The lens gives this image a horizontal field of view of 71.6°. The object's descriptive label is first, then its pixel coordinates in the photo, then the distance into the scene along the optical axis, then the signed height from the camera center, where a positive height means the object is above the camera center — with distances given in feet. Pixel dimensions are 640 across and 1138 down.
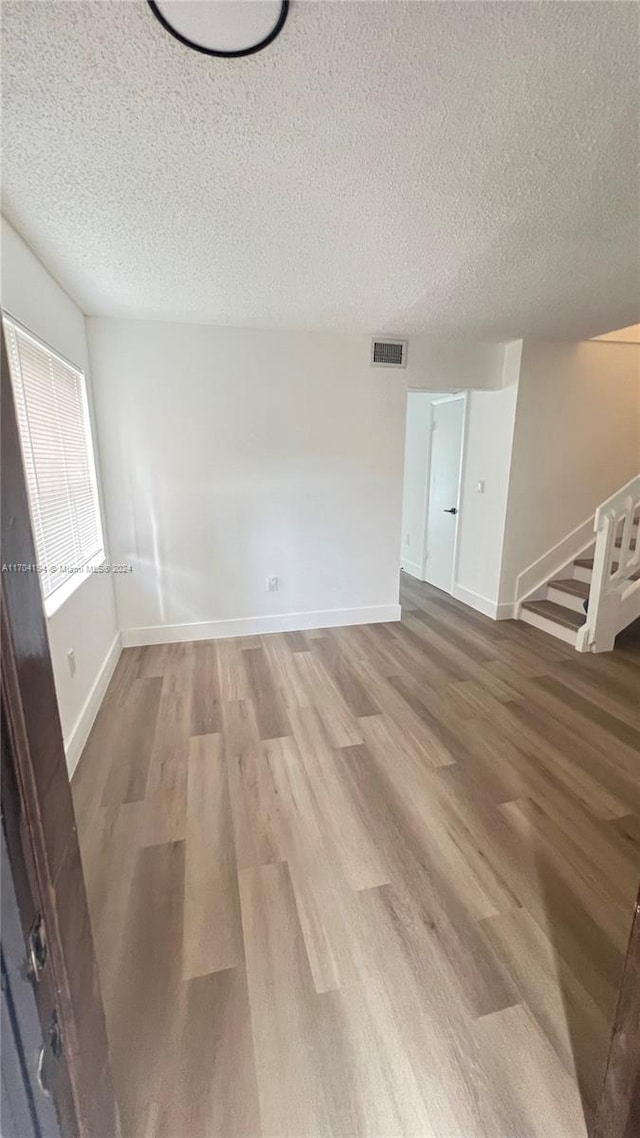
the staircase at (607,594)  11.14 -3.35
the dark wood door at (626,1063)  2.54 -3.48
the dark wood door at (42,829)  1.63 -1.46
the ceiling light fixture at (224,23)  3.07 +3.07
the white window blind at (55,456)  6.35 +0.08
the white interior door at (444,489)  15.29 -0.99
